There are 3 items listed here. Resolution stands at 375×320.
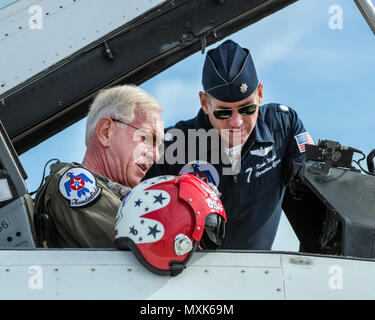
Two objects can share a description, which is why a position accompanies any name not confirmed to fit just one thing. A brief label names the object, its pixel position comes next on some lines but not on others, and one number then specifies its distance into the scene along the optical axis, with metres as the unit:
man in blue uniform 9.59
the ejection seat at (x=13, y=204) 8.79
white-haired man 8.82
